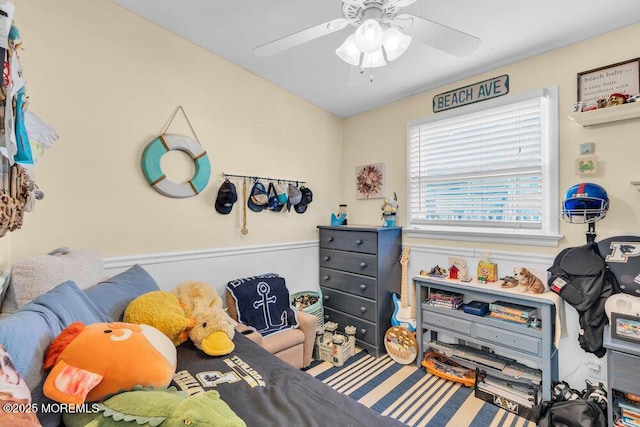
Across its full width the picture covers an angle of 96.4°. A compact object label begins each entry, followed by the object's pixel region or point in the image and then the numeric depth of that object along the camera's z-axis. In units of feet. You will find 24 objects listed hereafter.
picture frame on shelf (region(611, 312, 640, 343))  4.86
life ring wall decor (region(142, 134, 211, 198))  6.47
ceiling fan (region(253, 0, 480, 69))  4.22
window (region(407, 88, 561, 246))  6.77
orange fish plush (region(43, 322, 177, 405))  2.80
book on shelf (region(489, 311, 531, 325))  6.47
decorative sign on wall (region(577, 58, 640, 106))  5.69
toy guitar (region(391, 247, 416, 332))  8.39
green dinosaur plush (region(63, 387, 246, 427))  2.42
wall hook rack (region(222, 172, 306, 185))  7.91
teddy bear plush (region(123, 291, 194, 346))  4.50
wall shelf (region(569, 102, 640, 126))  5.47
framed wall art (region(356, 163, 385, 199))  10.00
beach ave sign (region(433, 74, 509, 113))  7.38
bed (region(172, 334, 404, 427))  3.19
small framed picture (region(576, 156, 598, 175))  6.06
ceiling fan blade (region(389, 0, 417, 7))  3.94
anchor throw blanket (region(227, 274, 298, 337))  7.24
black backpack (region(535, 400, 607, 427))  5.27
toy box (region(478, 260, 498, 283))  7.34
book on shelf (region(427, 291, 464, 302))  7.70
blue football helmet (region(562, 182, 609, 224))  5.64
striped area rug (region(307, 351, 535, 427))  6.10
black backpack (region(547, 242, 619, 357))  5.65
